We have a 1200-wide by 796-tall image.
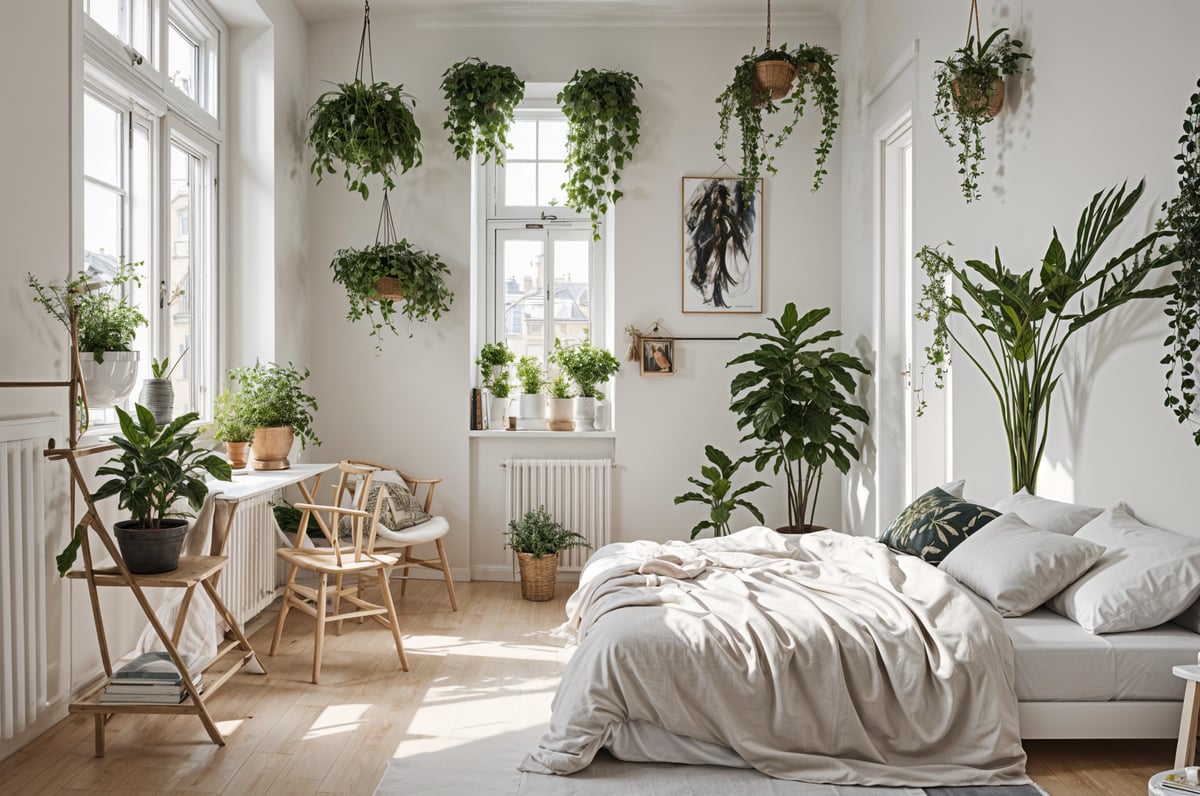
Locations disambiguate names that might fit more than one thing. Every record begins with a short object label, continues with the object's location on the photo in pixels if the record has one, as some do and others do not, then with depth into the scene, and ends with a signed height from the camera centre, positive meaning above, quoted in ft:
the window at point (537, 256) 18.34 +2.74
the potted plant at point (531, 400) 17.71 -0.21
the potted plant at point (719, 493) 15.96 -1.86
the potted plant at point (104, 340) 10.10 +0.54
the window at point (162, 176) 11.41 +3.02
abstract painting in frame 17.35 +2.79
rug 7.89 -3.55
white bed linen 8.08 -2.78
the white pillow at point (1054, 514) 9.36 -1.31
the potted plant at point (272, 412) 13.65 -0.37
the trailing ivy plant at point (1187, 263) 7.52 +1.10
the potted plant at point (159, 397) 11.44 -0.12
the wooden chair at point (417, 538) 14.53 -2.44
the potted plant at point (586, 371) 17.38 +0.36
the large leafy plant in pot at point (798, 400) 15.37 -0.17
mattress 7.91 -2.43
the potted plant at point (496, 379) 17.69 +0.20
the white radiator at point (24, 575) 8.52 -1.87
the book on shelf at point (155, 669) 9.31 -2.96
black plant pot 9.26 -1.66
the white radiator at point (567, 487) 17.24 -1.88
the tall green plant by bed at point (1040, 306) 8.80 +0.93
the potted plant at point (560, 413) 17.56 -0.47
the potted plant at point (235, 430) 13.69 -0.65
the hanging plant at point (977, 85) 10.78 +3.73
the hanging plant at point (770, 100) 15.38 +5.15
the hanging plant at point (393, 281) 16.17 +1.97
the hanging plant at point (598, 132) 16.58 +4.86
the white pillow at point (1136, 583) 7.87 -1.72
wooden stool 6.92 -2.59
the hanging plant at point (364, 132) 15.81 +4.58
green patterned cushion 10.27 -1.58
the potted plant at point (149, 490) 9.09 -1.05
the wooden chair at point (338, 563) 11.89 -2.36
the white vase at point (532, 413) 17.70 -0.47
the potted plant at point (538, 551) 15.98 -2.91
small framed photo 17.28 +0.67
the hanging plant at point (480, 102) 16.58 +5.32
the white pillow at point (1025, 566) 8.60 -1.71
